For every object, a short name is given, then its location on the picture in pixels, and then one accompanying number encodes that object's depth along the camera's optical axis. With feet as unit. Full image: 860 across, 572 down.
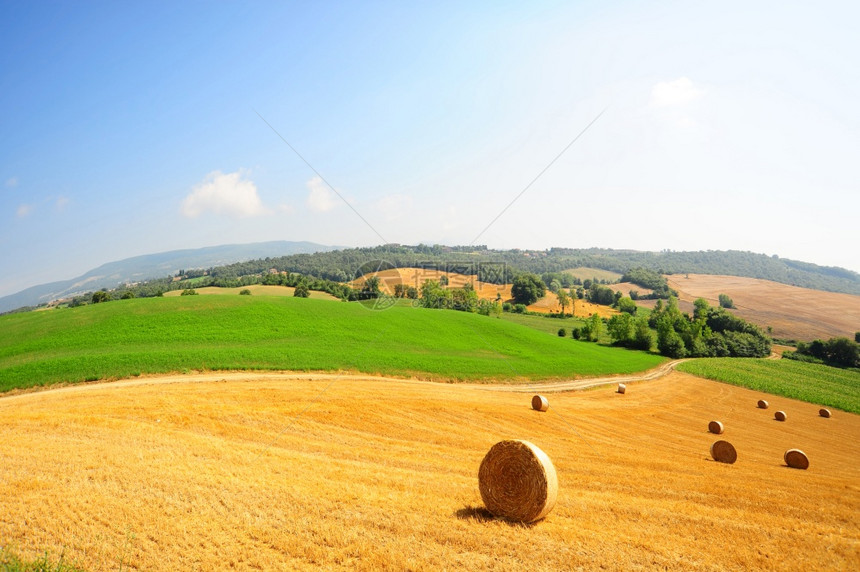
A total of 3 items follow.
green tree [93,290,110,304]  214.90
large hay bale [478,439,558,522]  30.81
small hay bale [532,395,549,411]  83.10
